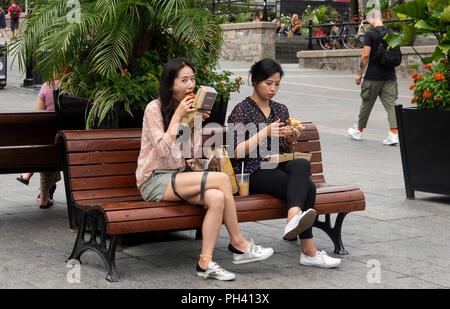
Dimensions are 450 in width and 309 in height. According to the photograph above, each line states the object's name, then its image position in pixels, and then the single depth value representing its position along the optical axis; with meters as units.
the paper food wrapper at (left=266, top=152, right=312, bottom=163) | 8.38
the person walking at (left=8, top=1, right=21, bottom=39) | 47.74
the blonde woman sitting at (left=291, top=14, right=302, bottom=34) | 47.11
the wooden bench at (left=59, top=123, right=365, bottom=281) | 7.37
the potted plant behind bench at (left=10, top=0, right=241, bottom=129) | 9.17
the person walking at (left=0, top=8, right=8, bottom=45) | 45.27
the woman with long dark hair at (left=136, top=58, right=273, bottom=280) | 7.54
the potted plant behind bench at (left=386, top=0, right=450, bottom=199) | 11.57
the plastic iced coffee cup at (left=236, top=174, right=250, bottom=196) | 8.43
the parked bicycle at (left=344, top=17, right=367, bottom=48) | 38.27
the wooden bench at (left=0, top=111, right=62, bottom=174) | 9.98
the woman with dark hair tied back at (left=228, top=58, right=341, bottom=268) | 7.94
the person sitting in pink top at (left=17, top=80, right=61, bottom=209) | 10.85
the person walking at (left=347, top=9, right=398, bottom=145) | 17.73
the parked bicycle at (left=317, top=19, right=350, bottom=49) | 39.68
